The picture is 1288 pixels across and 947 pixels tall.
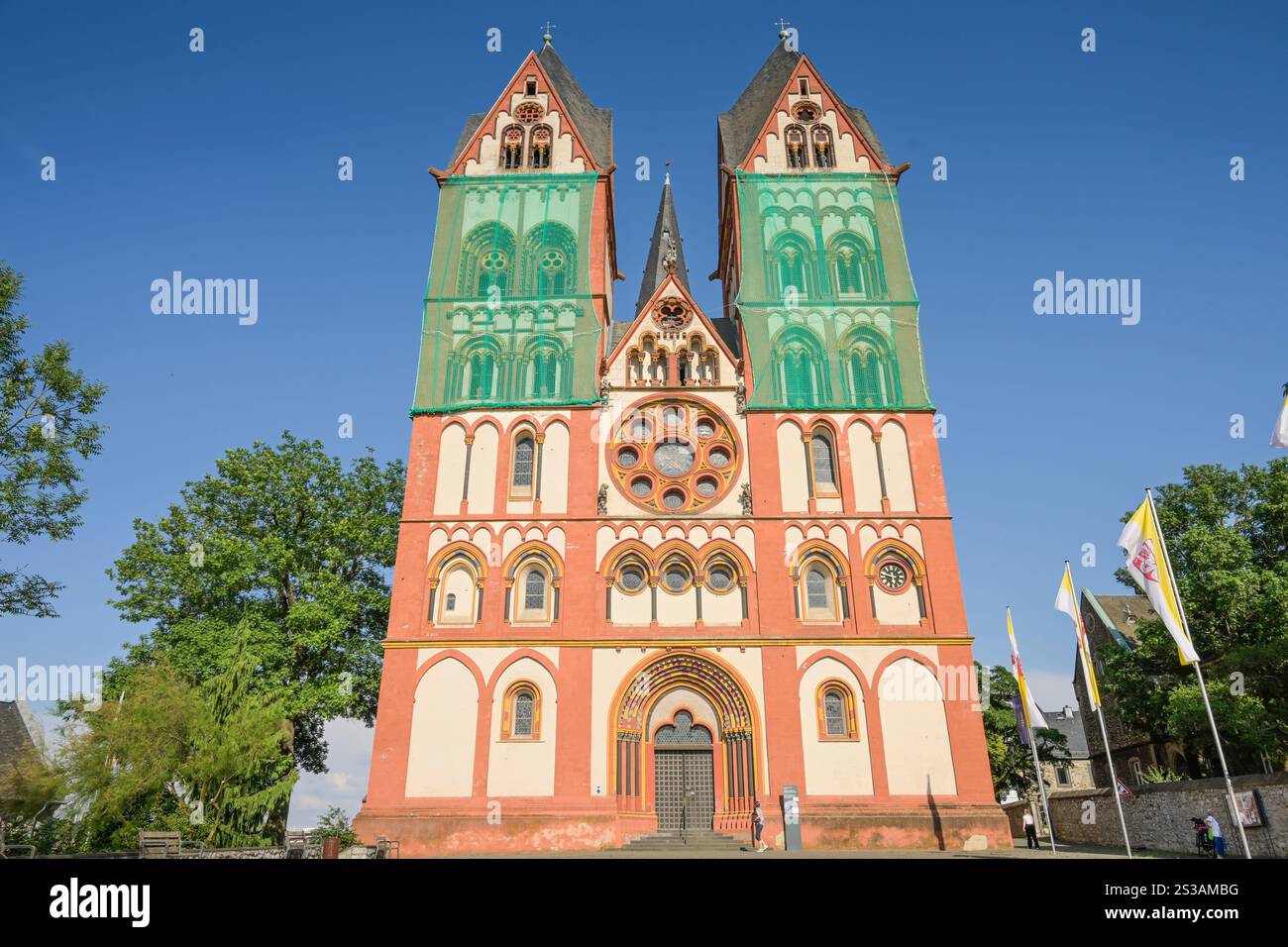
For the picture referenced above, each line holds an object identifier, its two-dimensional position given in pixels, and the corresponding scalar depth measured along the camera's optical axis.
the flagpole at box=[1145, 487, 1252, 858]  17.61
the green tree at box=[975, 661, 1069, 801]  39.33
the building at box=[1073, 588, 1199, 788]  41.25
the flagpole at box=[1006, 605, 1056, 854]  25.76
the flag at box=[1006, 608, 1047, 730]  25.73
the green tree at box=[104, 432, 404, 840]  30.11
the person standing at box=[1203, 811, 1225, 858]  20.52
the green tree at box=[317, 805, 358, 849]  27.61
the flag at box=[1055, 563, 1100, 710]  23.19
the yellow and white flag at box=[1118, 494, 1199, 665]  18.88
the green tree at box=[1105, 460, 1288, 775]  25.81
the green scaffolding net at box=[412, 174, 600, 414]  31.05
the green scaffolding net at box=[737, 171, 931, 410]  30.97
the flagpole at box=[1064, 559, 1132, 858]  22.84
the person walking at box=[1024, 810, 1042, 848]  25.70
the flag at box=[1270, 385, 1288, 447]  16.12
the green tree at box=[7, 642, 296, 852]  24.36
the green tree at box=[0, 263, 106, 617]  23.42
